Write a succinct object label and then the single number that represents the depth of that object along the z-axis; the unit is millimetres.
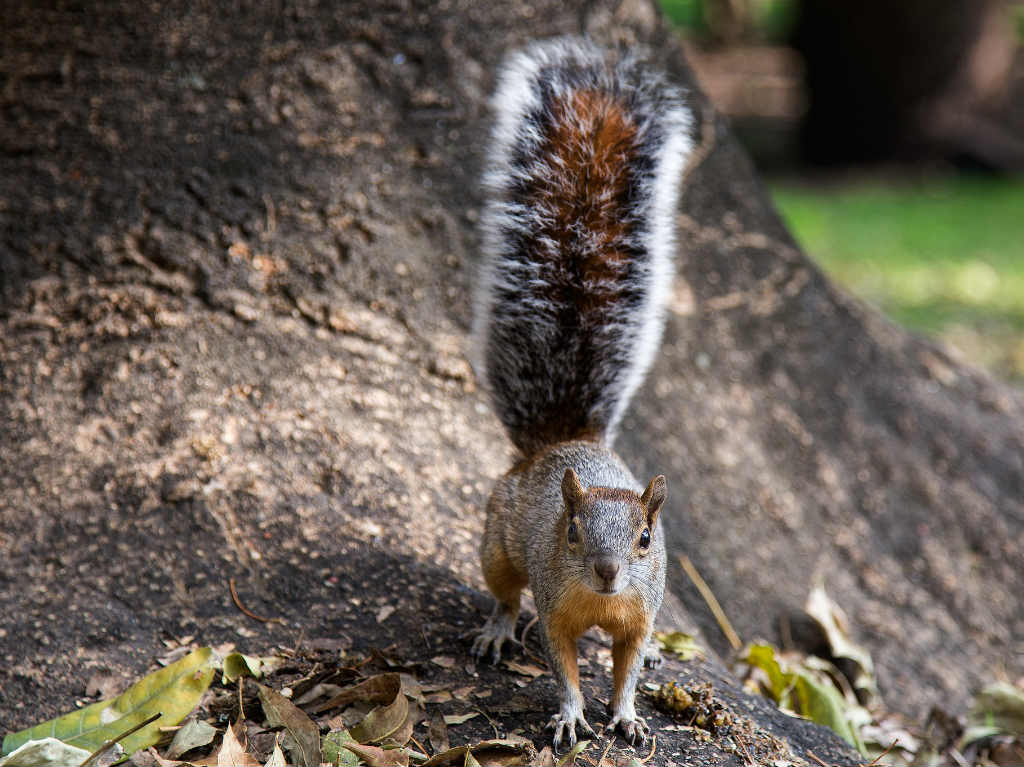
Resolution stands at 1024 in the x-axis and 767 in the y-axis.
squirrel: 4543
